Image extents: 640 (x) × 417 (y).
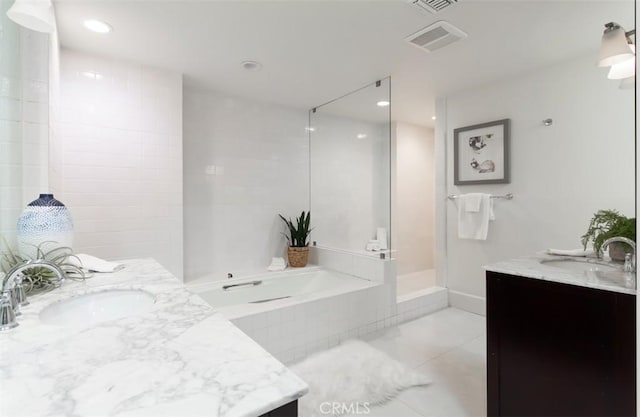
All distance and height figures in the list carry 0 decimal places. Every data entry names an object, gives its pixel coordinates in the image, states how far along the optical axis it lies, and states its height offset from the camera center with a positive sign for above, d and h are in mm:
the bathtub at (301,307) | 2148 -815
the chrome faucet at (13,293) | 785 -240
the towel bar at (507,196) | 2812 +109
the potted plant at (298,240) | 3438 -372
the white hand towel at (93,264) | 1412 -264
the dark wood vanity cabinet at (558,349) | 1134 -596
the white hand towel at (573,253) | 1709 -262
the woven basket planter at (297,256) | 3432 -546
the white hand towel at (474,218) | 2904 -105
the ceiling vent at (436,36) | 1971 +1179
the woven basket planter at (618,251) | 1455 -214
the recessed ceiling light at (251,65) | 2494 +1207
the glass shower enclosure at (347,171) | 3348 +451
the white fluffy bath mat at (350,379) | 1702 -1096
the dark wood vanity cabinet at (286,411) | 503 -345
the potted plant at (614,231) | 1418 -115
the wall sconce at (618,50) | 1308 +702
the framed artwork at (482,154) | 2844 +538
